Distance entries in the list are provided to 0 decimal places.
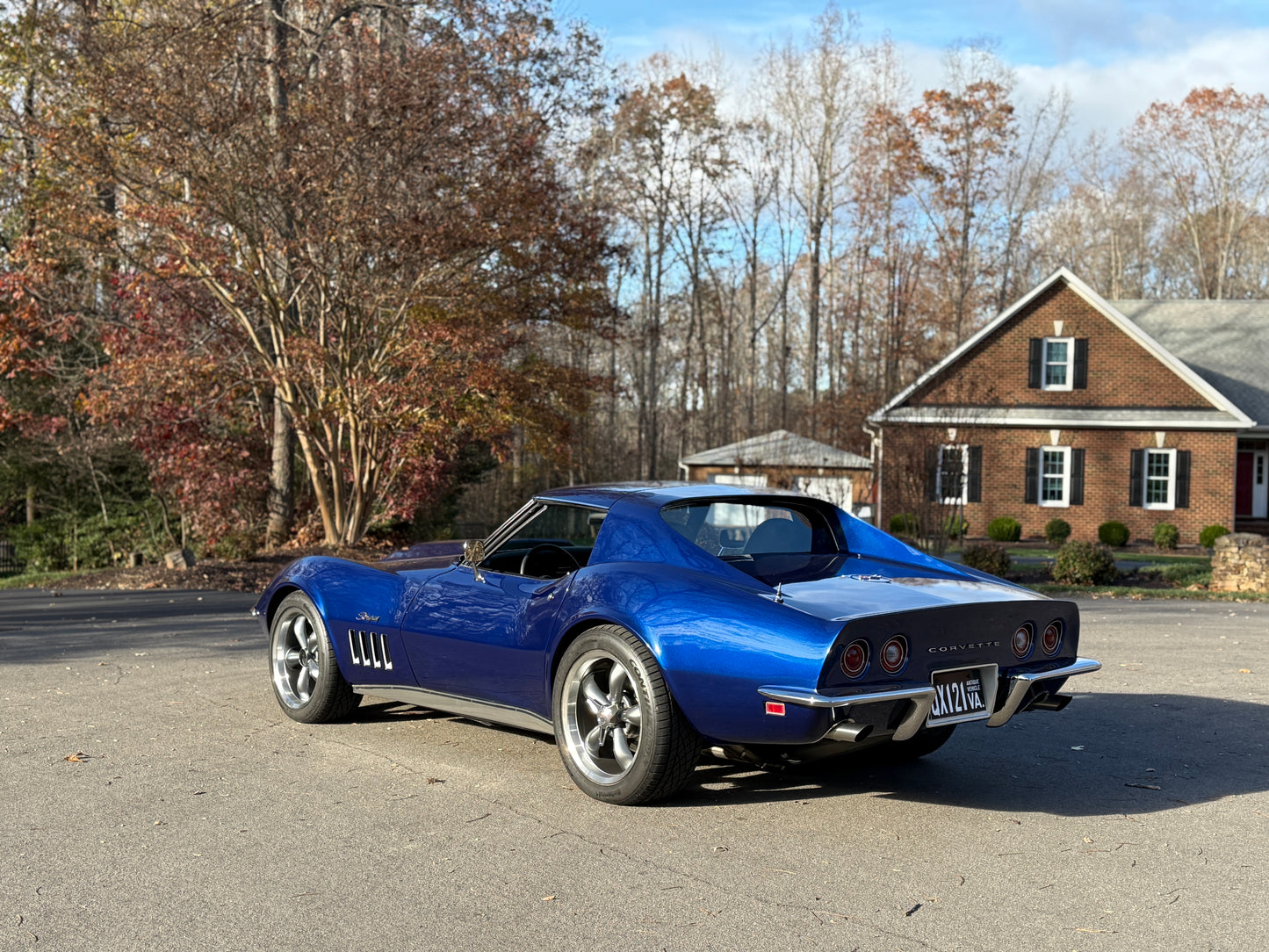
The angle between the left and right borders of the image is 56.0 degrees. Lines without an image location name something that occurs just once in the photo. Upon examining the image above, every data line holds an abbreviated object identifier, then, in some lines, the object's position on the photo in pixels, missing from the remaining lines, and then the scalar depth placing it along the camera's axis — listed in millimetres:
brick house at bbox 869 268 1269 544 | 30031
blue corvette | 4660
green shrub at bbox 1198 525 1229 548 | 28469
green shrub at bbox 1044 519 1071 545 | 29250
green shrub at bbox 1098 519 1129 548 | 28922
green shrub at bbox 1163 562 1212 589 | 18594
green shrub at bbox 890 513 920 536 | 21391
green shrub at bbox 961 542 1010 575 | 18125
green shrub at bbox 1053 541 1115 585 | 17750
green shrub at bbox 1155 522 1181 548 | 28688
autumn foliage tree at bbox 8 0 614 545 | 15883
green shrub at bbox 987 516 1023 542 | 29734
